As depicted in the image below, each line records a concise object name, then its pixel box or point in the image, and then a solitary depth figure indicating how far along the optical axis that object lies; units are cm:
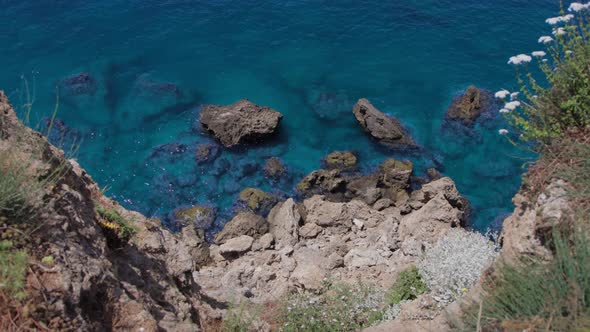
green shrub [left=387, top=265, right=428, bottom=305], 1103
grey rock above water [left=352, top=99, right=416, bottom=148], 2125
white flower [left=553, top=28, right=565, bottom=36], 815
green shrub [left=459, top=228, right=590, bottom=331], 526
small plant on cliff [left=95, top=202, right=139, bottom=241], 794
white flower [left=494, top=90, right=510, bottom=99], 895
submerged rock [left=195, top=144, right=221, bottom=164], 2062
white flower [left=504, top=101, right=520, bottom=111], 855
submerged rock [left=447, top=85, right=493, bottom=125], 2213
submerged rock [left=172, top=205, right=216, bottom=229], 1820
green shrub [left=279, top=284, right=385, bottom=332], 1000
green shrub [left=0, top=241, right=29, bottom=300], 515
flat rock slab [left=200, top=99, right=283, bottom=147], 2122
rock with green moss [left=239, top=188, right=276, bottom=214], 1855
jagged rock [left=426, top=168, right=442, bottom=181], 1942
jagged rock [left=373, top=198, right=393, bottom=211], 1775
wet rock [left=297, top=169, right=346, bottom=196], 1902
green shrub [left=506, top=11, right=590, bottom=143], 778
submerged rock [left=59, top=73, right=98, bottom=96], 2408
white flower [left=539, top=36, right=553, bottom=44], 880
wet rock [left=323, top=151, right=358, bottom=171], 2025
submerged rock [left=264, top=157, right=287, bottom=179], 1994
